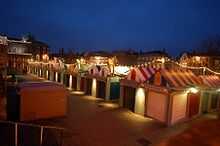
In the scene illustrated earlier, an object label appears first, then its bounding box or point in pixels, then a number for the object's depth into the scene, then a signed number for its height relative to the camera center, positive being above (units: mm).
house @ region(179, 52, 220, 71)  29547 +433
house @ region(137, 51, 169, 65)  54284 +2025
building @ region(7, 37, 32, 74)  54888 +1156
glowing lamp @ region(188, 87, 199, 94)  18008 -2212
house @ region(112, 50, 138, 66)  50094 +985
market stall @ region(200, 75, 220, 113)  19867 -2902
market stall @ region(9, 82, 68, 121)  16594 -3247
